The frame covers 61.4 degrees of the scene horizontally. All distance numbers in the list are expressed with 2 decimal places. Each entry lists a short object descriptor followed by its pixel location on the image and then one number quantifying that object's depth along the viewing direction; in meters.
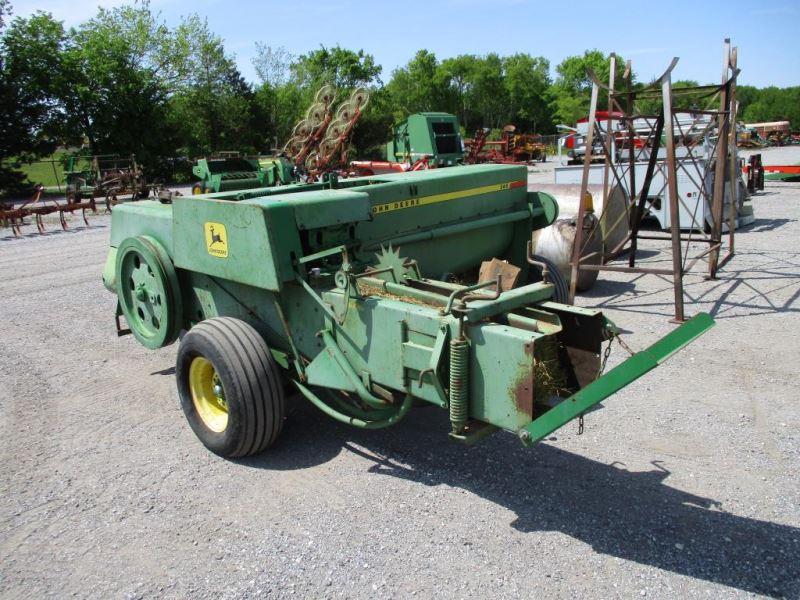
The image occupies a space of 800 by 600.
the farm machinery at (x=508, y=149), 26.50
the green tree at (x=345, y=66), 42.66
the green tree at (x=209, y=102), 31.44
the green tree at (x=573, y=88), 55.71
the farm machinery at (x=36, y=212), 14.87
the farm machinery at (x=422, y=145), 15.22
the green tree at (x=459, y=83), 52.94
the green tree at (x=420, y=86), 51.56
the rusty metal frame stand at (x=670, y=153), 6.49
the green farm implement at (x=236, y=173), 9.26
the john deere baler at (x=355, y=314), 3.18
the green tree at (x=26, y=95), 25.70
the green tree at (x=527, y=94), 56.78
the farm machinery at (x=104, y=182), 20.48
